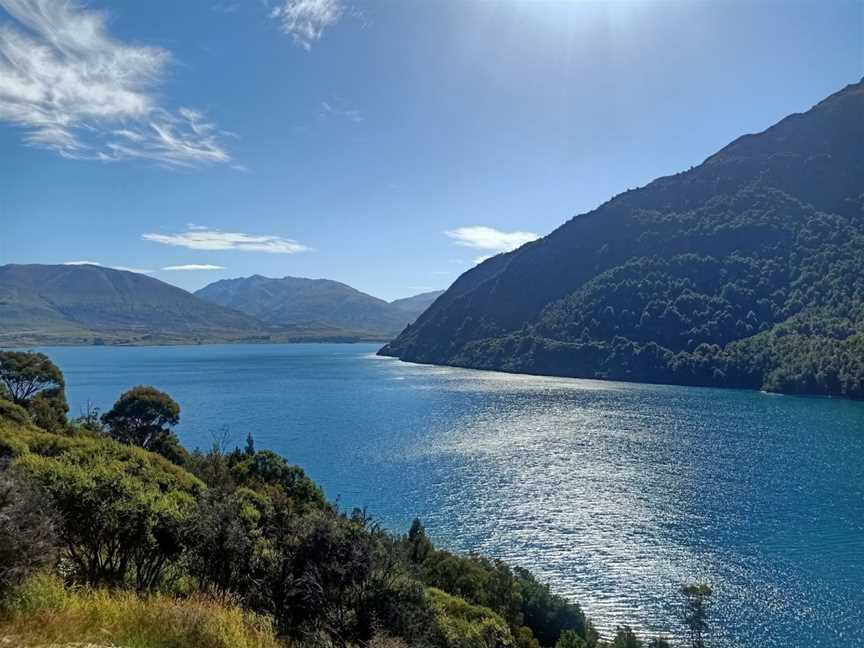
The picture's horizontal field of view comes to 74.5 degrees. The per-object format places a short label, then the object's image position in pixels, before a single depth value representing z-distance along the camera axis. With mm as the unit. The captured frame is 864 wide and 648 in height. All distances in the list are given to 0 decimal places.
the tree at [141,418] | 65312
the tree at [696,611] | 35031
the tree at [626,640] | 31984
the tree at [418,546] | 42350
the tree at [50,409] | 54506
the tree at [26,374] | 69375
